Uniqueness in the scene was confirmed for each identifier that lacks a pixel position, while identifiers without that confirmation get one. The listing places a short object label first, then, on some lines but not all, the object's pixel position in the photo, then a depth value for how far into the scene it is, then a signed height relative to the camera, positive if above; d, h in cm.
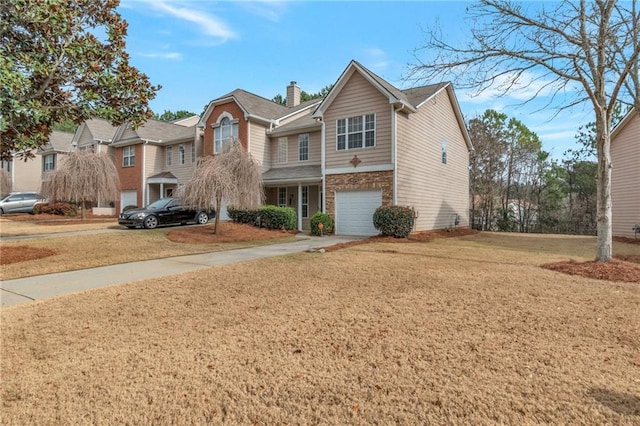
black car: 1655 -13
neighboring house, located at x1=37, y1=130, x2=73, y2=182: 3241 +583
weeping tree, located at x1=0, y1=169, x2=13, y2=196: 2942 +250
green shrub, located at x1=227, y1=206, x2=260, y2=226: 1725 -12
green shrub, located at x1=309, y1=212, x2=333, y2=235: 1612 -43
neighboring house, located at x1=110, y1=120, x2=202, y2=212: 2456 +381
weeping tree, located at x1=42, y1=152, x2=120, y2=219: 2036 +194
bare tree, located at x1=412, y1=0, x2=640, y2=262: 805 +398
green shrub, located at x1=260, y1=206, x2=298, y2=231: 1673 -22
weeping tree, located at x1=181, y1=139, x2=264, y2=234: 1388 +130
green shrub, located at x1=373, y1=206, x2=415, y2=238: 1410 -27
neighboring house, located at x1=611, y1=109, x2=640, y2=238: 1656 +203
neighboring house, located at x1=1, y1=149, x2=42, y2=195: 3494 +387
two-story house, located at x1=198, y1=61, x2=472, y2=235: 1544 +349
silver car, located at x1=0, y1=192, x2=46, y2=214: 2616 +74
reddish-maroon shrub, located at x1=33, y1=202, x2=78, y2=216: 2473 +21
